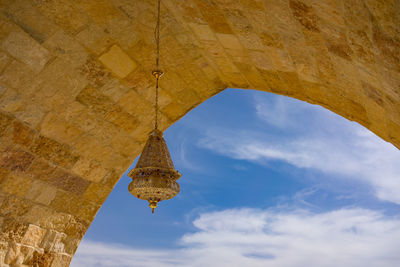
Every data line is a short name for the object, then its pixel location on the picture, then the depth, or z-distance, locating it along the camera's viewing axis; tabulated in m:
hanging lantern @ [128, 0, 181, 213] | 2.88
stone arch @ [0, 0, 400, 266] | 2.33
